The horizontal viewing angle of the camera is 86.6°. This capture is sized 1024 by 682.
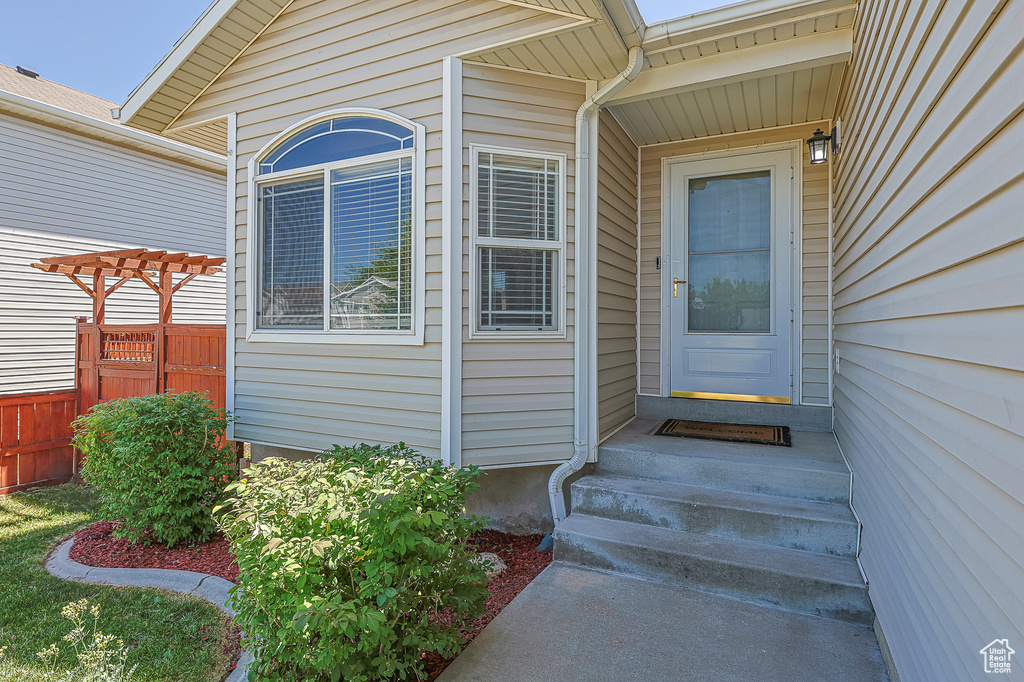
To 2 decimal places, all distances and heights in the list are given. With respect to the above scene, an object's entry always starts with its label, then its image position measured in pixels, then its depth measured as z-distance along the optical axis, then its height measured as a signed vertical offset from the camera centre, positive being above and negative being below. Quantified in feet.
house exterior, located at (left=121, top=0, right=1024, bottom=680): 6.82 +2.47
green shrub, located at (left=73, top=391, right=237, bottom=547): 12.75 -3.07
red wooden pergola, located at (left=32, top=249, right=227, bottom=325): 18.21 +2.57
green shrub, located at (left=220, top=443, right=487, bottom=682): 6.00 -2.77
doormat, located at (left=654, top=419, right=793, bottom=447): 12.71 -2.25
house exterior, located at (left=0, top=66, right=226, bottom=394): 22.66 +6.13
